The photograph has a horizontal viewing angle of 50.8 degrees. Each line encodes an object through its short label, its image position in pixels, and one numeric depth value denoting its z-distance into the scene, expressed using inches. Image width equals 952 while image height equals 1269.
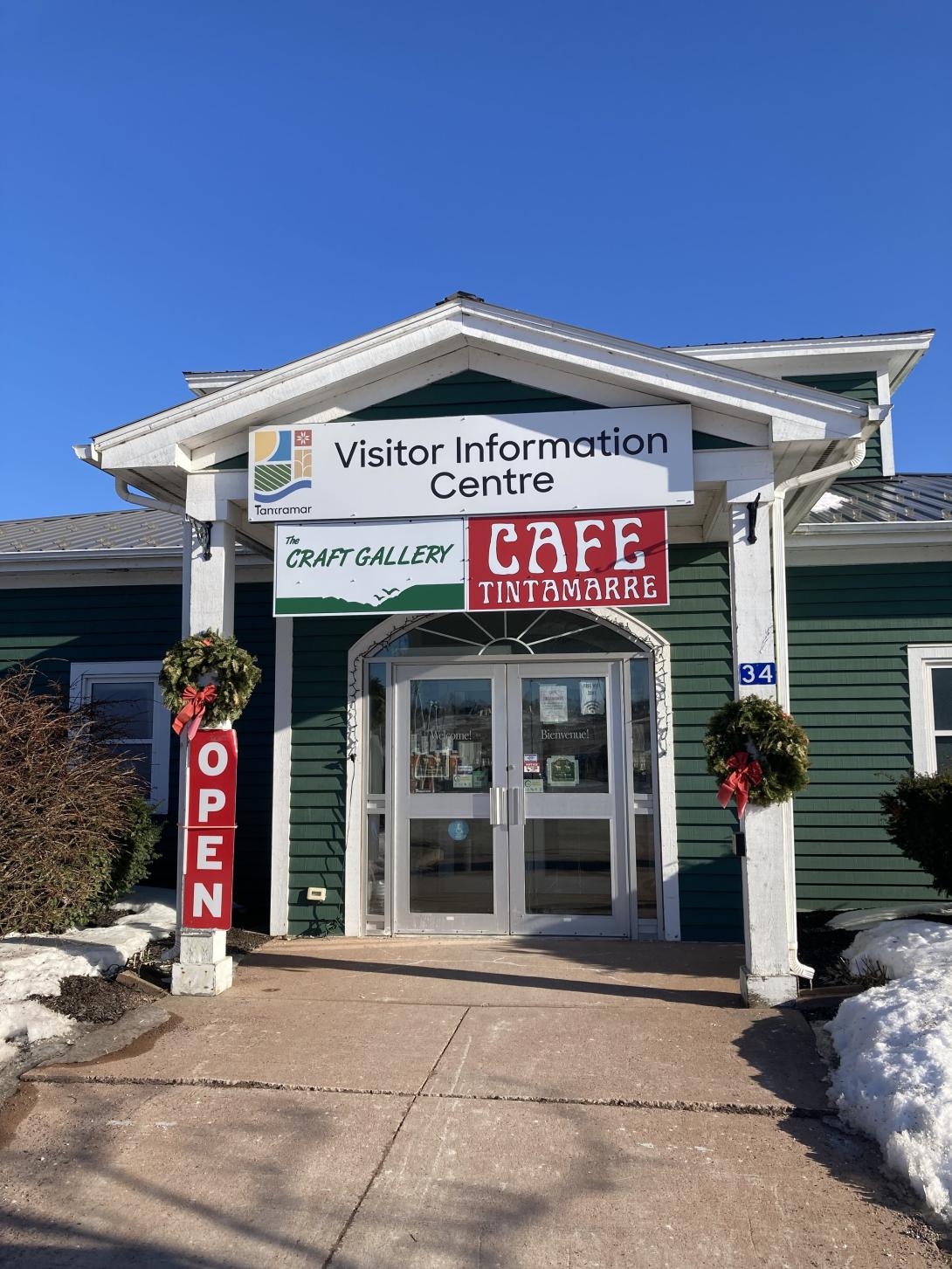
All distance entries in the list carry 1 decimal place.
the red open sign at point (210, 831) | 248.8
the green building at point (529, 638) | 256.5
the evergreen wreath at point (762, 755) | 237.1
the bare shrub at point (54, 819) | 268.4
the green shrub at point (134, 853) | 302.4
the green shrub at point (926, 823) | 263.7
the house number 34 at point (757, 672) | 245.3
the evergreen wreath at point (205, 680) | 255.8
